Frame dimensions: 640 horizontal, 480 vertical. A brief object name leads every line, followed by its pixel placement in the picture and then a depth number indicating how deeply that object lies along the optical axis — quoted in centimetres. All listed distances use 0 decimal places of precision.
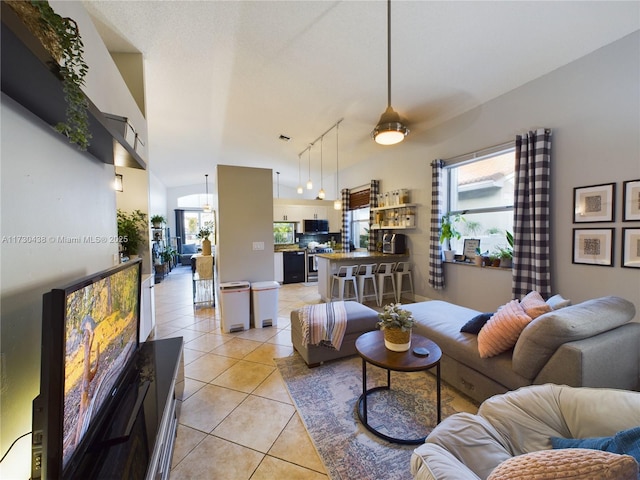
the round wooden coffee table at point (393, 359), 162
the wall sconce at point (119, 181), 262
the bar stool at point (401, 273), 472
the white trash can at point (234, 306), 341
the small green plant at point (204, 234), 474
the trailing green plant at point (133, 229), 312
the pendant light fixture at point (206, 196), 860
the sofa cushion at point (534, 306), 178
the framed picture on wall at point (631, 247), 227
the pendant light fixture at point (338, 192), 694
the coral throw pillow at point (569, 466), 61
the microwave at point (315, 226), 730
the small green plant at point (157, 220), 658
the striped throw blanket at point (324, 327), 246
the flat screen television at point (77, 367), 73
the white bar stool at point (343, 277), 444
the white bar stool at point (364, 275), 458
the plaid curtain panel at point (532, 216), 283
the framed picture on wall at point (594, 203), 241
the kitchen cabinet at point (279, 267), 642
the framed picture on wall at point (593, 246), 244
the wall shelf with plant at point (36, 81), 67
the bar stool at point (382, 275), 462
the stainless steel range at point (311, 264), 669
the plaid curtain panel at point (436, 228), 409
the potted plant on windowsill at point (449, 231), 399
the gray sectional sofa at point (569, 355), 148
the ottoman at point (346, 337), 253
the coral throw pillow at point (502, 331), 176
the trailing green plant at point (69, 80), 85
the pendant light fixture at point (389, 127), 214
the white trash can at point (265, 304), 357
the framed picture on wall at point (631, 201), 226
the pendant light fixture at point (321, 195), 565
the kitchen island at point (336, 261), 457
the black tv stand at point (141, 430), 94
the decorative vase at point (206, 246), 461
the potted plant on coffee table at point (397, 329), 179
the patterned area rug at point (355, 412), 149
